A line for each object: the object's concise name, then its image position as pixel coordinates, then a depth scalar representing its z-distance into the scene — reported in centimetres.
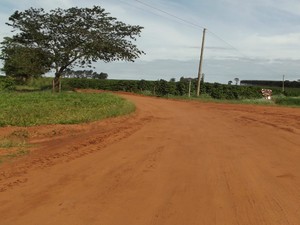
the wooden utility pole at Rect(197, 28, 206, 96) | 2500
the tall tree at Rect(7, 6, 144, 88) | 2223
